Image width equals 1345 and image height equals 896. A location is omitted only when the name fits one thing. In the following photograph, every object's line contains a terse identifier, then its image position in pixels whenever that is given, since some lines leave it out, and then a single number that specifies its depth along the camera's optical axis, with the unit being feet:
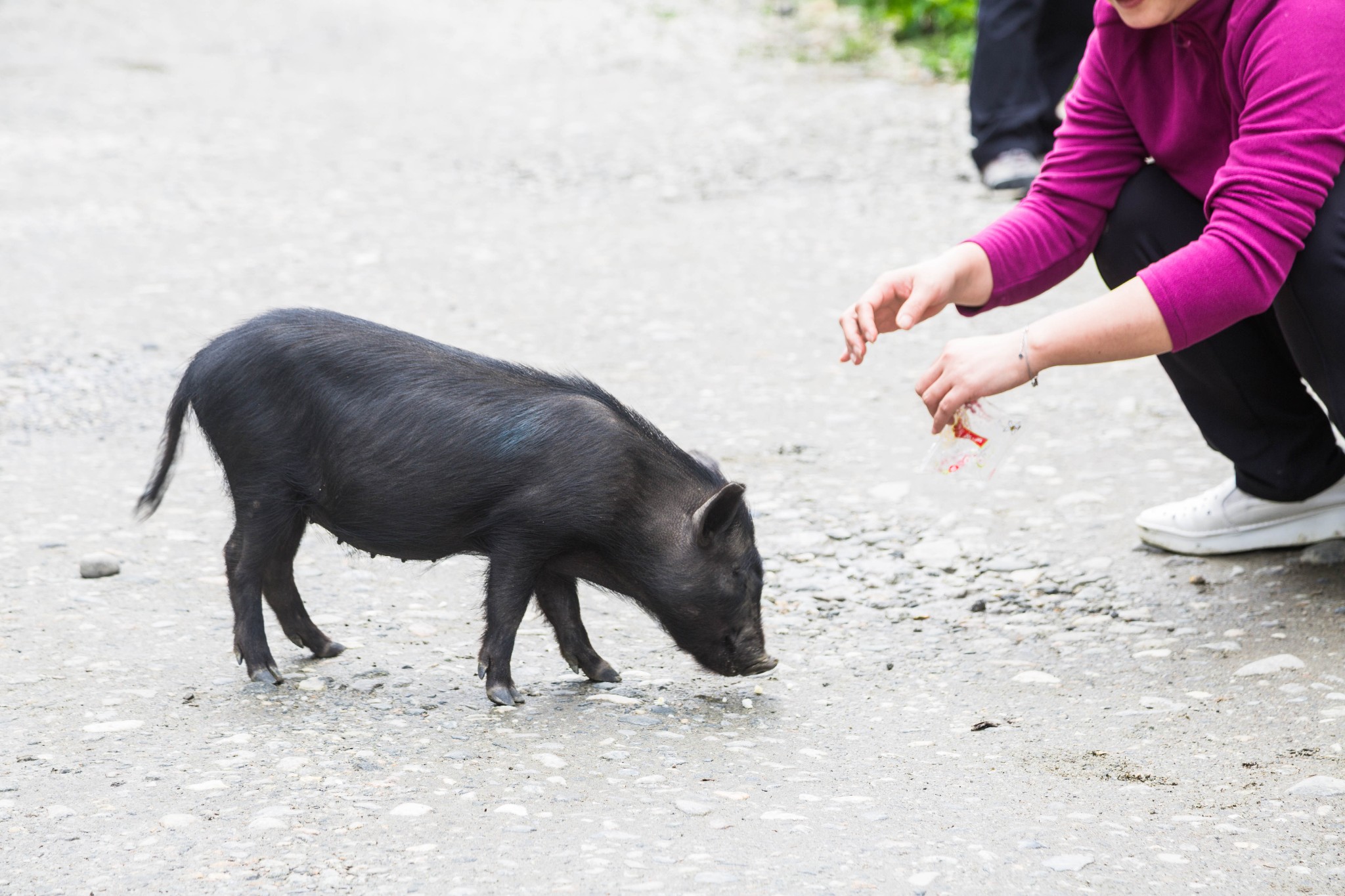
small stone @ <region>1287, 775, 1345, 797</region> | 17.11
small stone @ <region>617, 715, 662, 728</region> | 19.30
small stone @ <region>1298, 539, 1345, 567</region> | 23.79
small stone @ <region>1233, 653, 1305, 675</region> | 20.70
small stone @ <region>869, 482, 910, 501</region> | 27.73
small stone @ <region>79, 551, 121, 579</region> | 23.59
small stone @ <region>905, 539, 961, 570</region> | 25.29
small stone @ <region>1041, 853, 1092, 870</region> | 15.35
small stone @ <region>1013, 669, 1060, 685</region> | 21.12
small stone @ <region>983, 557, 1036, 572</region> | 25.03
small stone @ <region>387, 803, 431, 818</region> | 16.25
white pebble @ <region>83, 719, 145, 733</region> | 18.34
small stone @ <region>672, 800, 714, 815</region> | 16.62
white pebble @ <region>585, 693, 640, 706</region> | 20.08
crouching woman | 17.80
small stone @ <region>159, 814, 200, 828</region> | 15.89
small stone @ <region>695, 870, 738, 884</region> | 14.93
